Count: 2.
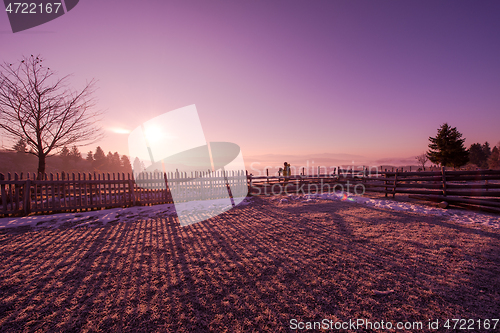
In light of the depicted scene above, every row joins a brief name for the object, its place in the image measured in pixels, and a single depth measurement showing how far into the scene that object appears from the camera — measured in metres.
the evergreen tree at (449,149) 36.03
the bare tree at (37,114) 11.23
